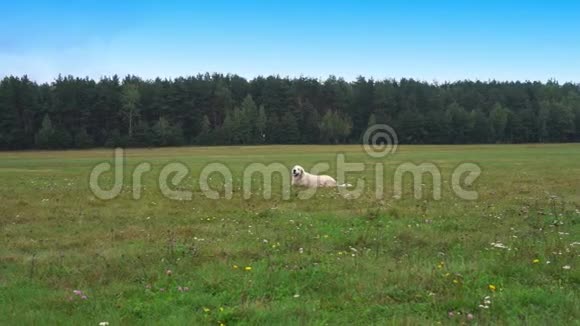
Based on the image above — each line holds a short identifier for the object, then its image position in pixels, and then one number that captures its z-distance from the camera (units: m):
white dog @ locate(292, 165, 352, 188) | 24.75
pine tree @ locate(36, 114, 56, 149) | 115.50
